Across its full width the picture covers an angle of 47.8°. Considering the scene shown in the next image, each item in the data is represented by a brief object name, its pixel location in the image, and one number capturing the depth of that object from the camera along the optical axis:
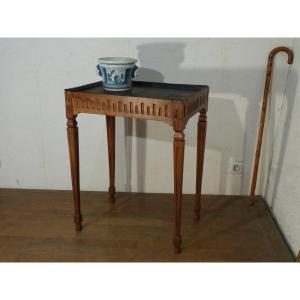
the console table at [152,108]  1.19
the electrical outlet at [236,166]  1.77
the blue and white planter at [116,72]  1.30
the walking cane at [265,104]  1.52
